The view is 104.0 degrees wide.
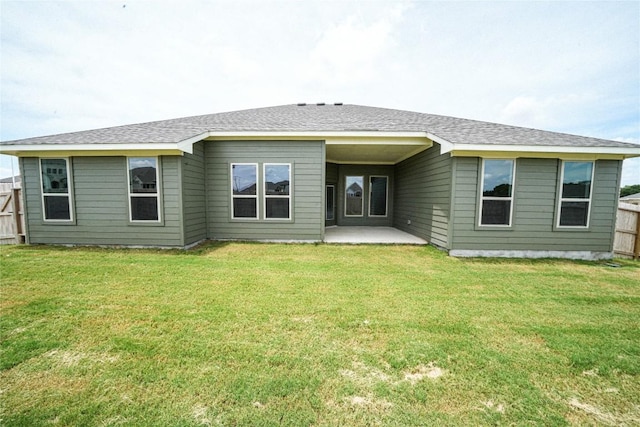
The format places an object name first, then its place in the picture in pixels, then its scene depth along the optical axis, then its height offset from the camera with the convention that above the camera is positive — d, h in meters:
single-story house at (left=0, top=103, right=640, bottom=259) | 6.28 +0.32
